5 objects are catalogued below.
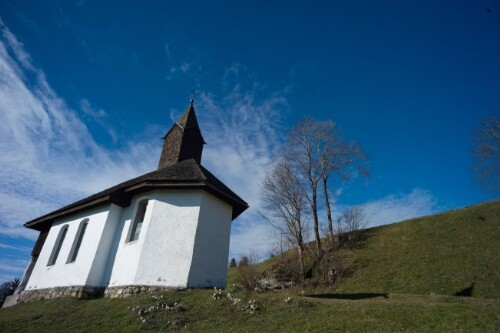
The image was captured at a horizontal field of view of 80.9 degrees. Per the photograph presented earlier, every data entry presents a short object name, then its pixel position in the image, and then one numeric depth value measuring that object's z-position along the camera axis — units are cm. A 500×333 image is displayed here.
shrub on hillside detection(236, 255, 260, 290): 1791
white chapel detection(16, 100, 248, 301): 1216
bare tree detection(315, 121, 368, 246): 2438
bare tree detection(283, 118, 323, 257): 2289
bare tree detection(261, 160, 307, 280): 2323
